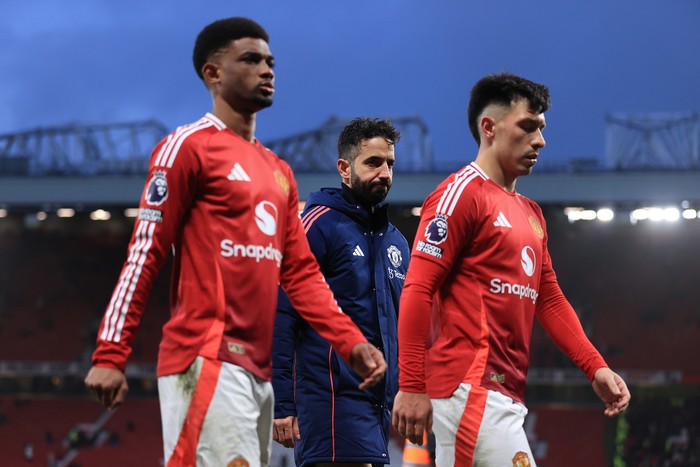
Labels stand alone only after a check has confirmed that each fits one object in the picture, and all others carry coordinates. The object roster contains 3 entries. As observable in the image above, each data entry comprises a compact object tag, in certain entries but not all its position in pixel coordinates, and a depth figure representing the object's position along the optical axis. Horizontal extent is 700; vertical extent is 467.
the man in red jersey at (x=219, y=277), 5.61
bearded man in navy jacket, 8.58
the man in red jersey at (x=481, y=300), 6.86
